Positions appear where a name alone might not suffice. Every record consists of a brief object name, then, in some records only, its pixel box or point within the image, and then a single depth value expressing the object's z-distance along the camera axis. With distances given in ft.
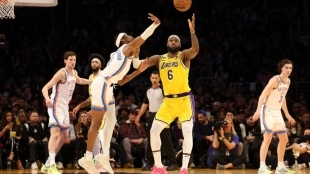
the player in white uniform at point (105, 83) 37.29
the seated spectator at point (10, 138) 53.96
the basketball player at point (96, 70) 42.86
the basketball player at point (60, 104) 40.55
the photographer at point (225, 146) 53.52
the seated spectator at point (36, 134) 54.08
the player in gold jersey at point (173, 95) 39.11
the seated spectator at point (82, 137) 53.83
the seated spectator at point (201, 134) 55.72
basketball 41.11
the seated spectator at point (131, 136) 55.77
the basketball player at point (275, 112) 42.70
